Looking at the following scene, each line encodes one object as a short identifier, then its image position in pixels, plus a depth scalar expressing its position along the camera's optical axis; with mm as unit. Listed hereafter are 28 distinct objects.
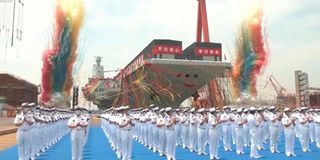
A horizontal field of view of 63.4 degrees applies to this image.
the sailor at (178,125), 10404
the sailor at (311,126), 11774
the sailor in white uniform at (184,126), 10408
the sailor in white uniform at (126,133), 7559
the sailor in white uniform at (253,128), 8579
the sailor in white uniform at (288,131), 9191
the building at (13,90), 43989
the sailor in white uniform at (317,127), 11346
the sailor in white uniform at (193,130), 9803
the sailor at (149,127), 10918
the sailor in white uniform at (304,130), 10172
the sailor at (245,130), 10053
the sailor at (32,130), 8025
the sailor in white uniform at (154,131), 10022
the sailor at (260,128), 9276
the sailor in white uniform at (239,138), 9429
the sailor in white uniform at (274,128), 9537
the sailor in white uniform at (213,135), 8420
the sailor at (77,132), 7297
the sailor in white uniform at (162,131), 8553
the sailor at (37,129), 8908
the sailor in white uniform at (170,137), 8220
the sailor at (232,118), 11241
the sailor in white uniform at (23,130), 7697
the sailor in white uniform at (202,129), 9260
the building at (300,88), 35593
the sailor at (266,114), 10217
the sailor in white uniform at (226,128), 10598
